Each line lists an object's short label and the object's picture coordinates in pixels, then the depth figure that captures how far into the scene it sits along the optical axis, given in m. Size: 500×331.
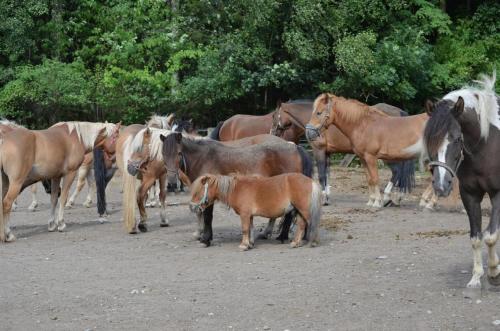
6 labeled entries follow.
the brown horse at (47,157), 11.21
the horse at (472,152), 6.72
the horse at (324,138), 14.10
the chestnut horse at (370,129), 13.22
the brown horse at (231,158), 10.30
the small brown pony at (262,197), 9.49
